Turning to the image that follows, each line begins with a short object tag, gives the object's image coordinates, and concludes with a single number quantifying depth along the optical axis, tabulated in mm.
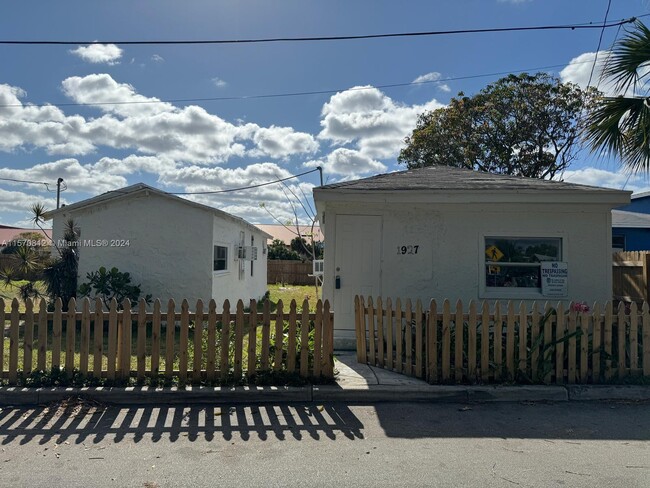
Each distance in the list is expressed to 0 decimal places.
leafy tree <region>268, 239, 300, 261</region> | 32719
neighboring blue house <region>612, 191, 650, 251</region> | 16234
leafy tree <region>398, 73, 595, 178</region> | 20859
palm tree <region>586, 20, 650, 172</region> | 6730
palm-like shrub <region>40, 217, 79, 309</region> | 11711
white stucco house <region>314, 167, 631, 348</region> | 7812
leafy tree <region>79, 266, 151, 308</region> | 11039
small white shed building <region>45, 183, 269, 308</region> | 11656
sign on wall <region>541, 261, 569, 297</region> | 7820
